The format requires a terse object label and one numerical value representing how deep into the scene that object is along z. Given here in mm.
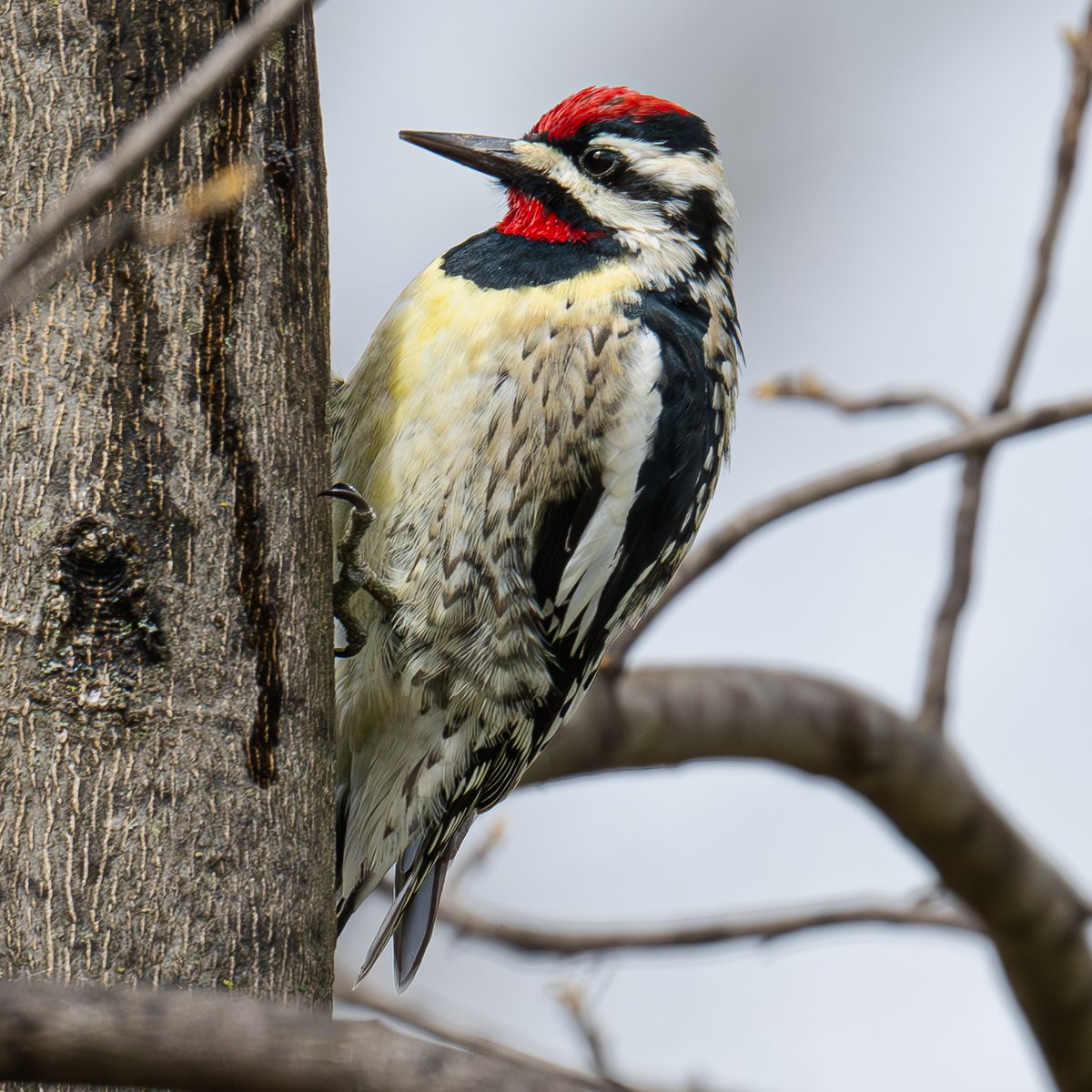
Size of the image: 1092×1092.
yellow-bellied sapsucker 4781
